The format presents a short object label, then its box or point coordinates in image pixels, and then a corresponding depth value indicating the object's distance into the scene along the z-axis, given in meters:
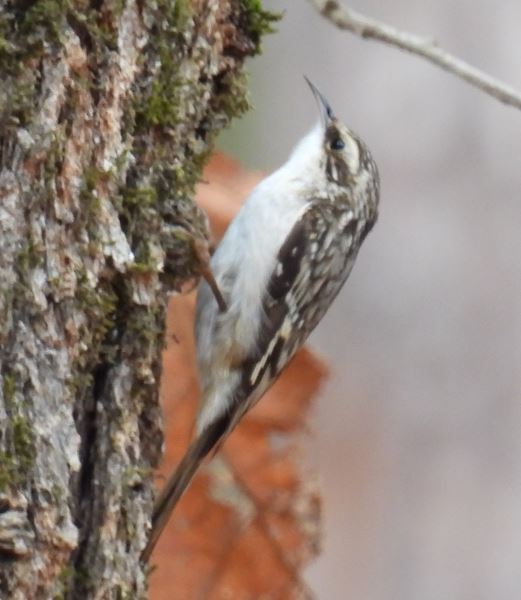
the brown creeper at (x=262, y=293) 6.59
